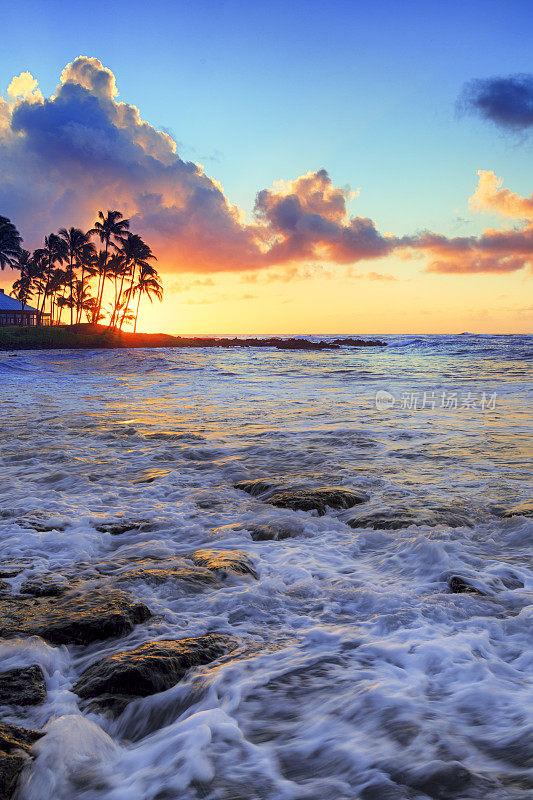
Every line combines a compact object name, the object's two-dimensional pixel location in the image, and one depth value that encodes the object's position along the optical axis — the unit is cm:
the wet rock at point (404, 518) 489
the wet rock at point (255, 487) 611
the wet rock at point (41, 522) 471
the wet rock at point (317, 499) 541
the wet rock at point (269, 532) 465
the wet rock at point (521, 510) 507
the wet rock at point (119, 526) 473
